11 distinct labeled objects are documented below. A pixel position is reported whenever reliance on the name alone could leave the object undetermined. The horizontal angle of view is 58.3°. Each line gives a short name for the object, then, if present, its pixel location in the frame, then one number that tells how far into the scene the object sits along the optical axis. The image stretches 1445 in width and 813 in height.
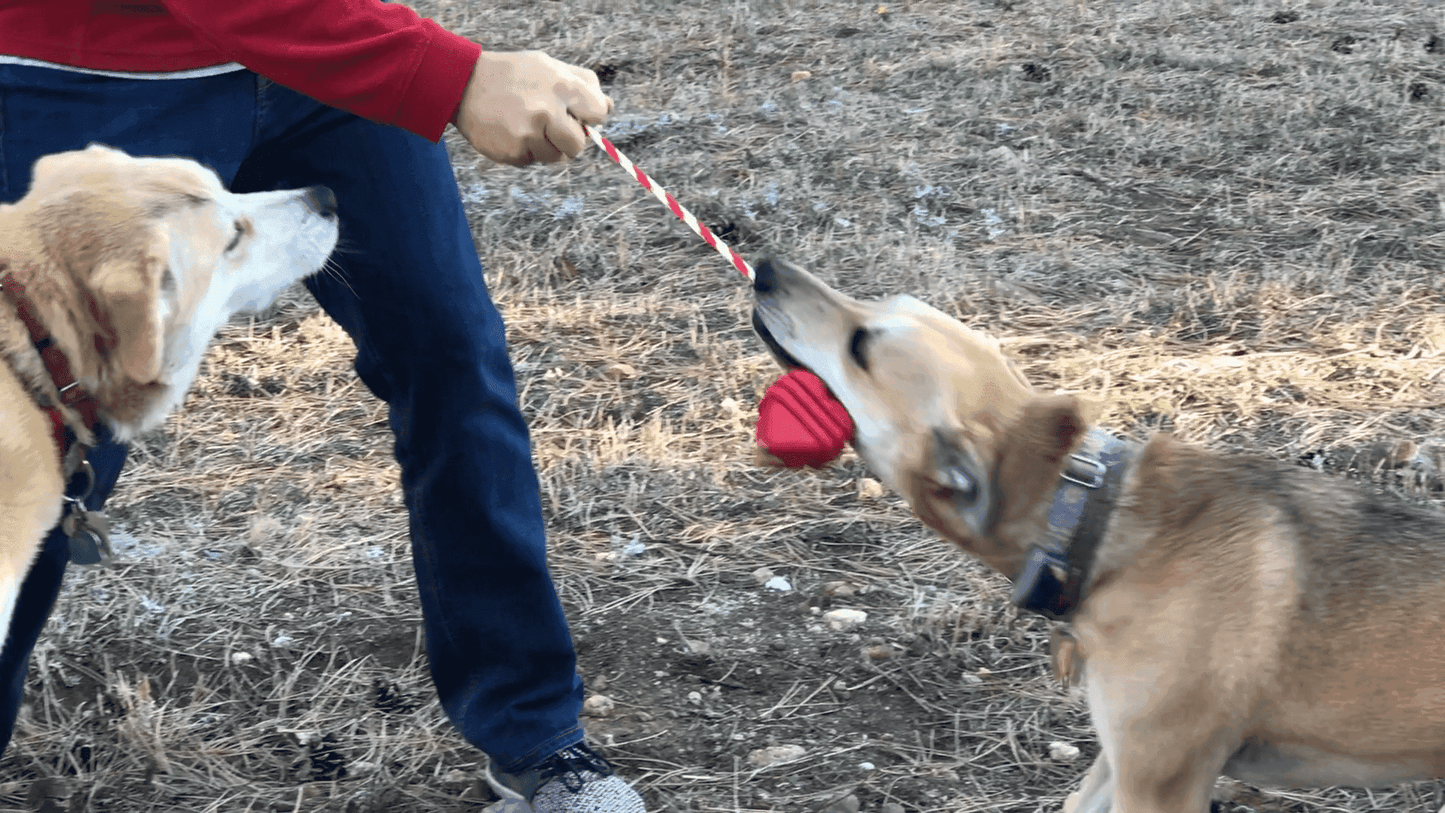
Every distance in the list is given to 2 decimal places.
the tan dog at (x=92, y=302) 2.17
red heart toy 2.29
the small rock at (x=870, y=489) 3.79
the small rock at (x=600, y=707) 3.04
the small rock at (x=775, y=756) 2.85
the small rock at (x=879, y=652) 3.16
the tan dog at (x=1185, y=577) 2.14
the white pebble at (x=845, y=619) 3.26
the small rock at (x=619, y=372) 4.47
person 2.18
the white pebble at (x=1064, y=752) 2.82
